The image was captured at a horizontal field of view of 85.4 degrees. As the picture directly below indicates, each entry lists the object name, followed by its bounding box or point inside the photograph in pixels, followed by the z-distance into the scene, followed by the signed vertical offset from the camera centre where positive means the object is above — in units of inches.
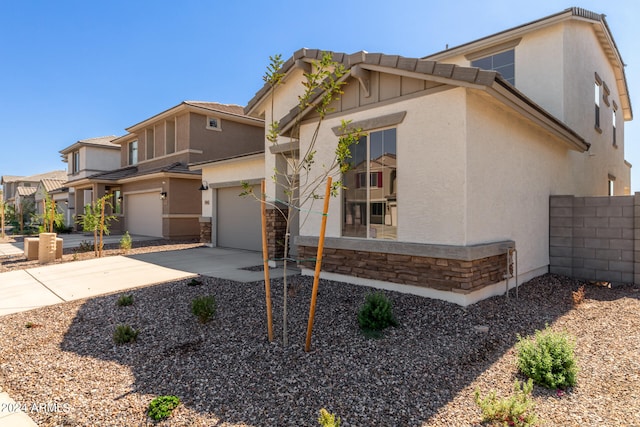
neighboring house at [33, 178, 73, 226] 1168.2 +68.0
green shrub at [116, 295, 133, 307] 239.1 -60.8
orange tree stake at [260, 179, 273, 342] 174.2 -38.7
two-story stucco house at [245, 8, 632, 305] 225.5 +28.5
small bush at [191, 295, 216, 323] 202.7 -56.4
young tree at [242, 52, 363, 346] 160.9 +57.2
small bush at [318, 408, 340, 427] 104.6 -63.4
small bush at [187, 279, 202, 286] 286.5 -57.7
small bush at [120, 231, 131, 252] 510.2 -45.8
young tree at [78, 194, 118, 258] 494.3 -8.2
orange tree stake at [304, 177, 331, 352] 162.2 -28.9
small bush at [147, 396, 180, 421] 122.4 -70.2
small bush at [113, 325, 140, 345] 183.6 -65.1
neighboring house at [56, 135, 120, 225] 1002.1 +166.1
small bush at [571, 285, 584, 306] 256.8 -62.5
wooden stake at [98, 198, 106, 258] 495.8 -6.8
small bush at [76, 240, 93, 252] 529.0 -53.2
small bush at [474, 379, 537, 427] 114.7 -66.4
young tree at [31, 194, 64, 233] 550.5 -2.9
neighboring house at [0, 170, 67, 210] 1860.2 +174.7
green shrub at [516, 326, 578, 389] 145.8 -64.0
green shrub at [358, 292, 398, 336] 190.5 -56.4
